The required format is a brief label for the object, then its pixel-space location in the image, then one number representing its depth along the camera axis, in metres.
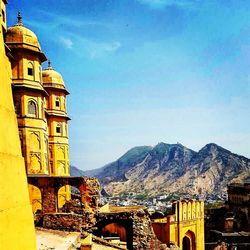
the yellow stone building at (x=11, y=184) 5.13
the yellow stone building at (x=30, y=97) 24.47
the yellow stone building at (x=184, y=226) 25.59
